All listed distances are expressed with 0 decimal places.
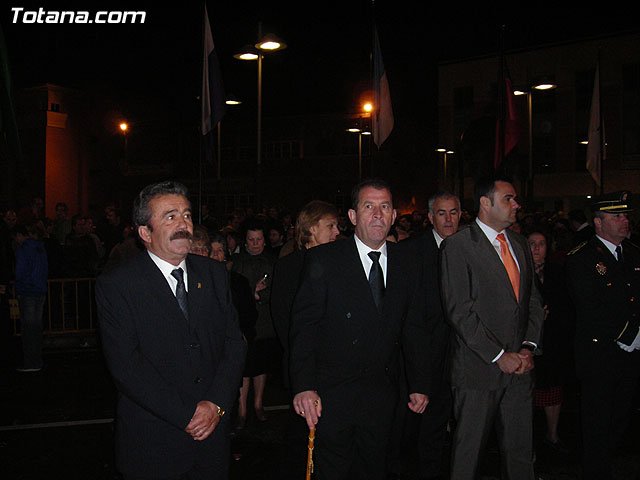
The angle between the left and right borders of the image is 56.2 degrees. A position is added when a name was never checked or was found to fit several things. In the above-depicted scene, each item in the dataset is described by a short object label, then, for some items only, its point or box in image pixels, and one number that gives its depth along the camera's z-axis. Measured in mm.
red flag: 11312
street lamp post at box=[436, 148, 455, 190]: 43097
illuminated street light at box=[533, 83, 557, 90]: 19156
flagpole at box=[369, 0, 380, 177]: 12102
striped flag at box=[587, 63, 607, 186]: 14734
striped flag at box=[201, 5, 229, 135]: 11570
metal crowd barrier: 11445
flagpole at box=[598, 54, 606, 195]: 14769
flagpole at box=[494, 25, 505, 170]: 11266
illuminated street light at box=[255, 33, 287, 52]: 11242
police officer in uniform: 4797
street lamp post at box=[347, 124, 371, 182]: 27025
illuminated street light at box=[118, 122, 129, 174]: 46569
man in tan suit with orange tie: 4332
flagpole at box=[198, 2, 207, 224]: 11652
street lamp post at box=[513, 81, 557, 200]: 19219
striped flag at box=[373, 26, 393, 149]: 11930
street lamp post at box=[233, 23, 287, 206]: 11266
